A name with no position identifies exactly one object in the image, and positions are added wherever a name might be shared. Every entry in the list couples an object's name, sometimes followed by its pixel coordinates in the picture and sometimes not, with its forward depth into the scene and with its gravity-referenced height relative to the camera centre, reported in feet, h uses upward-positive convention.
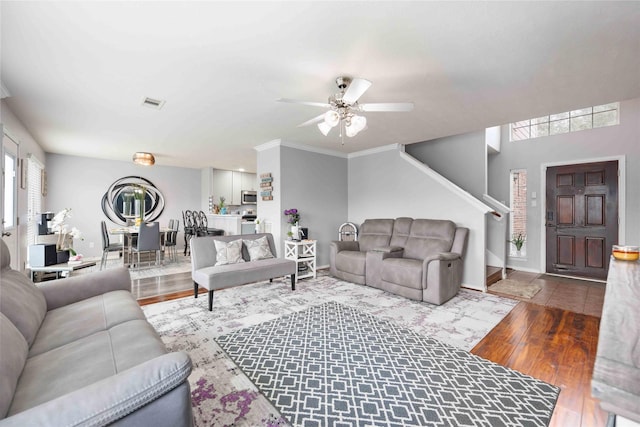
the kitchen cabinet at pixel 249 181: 29.91 +3.49
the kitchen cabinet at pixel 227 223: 20.56 -0.79
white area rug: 5.57 -3.79
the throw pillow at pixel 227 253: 12.29 -1.80
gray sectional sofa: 2.81 -2.19
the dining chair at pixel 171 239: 20.80 -2.03
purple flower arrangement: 16.22 -0.12
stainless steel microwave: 29.63 +1.69
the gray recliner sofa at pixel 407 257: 11.58 -2.16
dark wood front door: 15.17 -0.24
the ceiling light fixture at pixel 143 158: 18.97 +3.76
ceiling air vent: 10.54 +4.27
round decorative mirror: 23.02 +1.03
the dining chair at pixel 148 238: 17.44 -1.62
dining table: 18.38 -1.81
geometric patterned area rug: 5.33 -3.84
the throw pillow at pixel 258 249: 13.30 -1.75
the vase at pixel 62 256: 11.08 -1.80
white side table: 15.29 -2.26
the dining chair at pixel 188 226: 24.41 -1.17
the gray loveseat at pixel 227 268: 10.93 -2.35
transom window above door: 15.35 +5.50
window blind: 15.41 +1.12
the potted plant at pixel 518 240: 18.12 -1.76
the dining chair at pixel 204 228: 22.36 -1.31
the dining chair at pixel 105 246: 17.30 -2.17
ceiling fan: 7.89 +3.10
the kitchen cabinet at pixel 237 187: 28.96 +2.69
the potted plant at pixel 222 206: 23.13 +0.66
